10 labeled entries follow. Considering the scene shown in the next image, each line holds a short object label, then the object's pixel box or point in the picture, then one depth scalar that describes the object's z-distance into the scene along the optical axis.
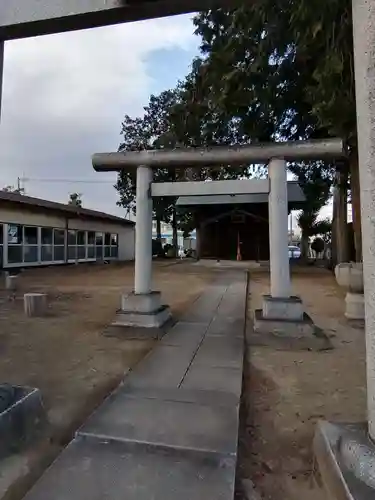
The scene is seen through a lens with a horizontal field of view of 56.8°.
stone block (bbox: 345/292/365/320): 6.51
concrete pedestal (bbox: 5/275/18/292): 9.91
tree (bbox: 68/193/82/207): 41.81
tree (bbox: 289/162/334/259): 15.50
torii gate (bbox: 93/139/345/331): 5.33
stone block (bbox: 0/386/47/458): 2.28
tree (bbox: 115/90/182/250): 27.45
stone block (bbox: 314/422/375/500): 1.65
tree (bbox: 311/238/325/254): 27.25
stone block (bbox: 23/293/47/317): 6.69
